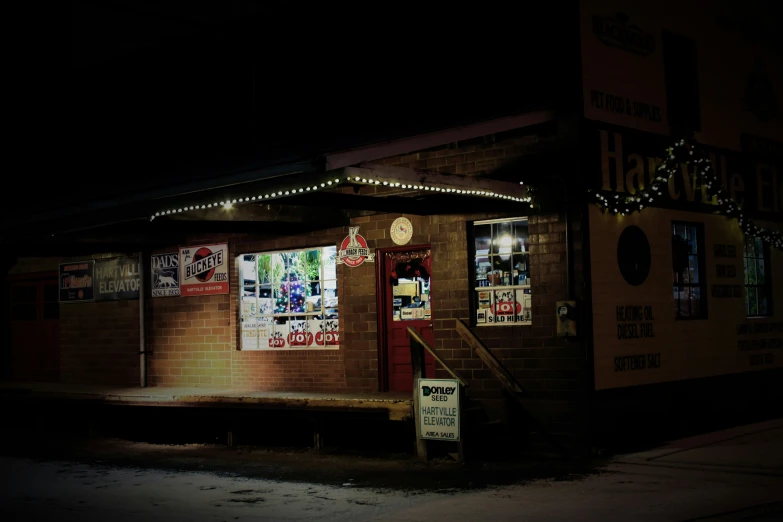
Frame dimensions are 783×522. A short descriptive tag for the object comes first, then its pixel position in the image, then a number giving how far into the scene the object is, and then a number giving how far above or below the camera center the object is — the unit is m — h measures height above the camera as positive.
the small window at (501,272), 12.59 +0.66
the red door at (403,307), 13.67 +0.24
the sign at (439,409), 11.48 -1.07
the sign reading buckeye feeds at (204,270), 15.93 +1.01
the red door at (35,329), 19.22 +0.06
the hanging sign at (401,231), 13.53 +1.34
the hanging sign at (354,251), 14.01 +1.11
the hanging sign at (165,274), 16.72 +0.99
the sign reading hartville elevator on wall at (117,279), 17.39 +0.97
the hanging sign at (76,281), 18.30 +0.98
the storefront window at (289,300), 14.70 +0.42
